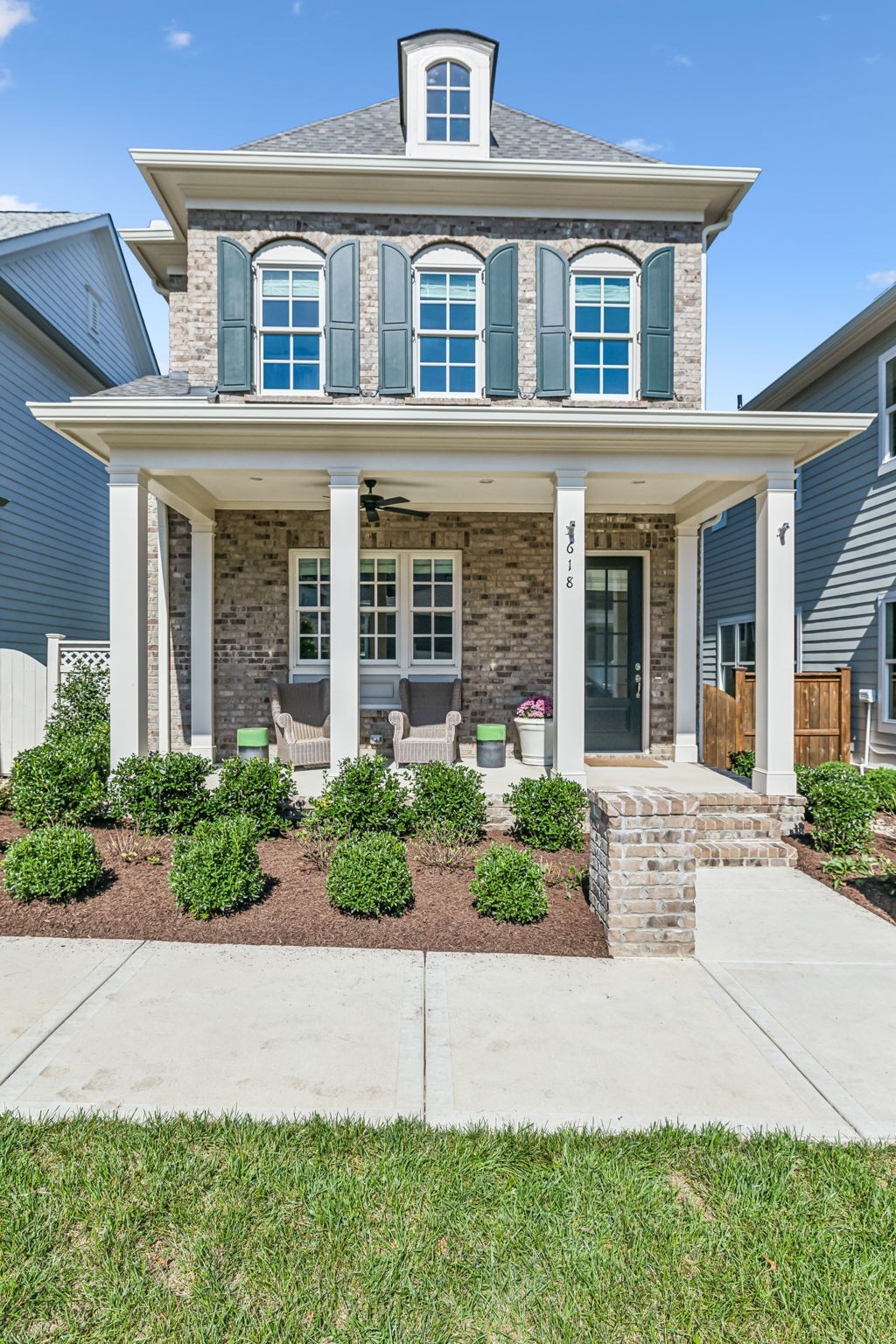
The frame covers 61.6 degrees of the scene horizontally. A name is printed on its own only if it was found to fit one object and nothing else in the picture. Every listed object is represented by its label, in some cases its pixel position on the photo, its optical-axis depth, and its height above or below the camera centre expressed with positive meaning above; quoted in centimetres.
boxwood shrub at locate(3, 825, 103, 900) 431 -116
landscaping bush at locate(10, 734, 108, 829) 559 -93
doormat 825 -108
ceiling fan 748 +165
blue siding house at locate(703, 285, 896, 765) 913 +189
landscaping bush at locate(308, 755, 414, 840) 538 -100
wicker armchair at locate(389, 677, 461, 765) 801 -61
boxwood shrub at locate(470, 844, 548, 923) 425 -127
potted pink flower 847 -70
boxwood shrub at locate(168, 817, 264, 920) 423 -120
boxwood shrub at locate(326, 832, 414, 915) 426 -123
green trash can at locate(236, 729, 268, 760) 739 -75
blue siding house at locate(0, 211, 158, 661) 1052 +362
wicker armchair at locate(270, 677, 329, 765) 787 -60
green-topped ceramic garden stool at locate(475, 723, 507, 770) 815 -86
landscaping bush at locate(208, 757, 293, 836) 552 -94
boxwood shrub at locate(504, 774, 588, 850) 552 -108
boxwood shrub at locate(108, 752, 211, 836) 554 -97
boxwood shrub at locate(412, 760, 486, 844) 554 -103
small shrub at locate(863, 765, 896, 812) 722 -118
